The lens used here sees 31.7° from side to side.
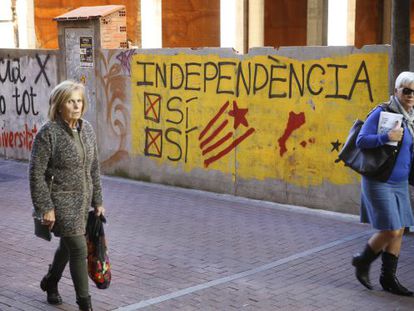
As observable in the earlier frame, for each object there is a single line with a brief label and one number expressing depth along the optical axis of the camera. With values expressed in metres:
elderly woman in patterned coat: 5.11
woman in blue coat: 5.60
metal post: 7.56
